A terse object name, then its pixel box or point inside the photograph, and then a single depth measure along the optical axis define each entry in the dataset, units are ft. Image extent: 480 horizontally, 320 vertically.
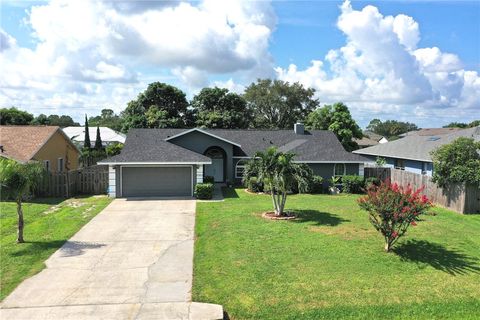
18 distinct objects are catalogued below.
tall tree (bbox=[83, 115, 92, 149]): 167.08
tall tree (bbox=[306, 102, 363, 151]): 155.12
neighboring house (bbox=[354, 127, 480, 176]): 92.22
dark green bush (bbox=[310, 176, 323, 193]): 83.20
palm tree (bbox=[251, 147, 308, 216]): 55.31
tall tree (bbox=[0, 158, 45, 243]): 39.91
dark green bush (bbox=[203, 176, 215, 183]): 81.72
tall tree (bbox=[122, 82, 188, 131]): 170.71
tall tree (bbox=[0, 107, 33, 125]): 202.18
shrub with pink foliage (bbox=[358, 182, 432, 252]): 38.02
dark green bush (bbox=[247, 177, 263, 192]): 81.25
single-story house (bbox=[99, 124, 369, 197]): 74.54
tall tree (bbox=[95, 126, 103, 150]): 163.12
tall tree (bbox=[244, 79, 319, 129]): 208.85
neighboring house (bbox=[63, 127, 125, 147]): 185.58
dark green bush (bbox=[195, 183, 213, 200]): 71.77
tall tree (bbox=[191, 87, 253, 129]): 167.12
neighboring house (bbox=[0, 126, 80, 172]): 75.46
